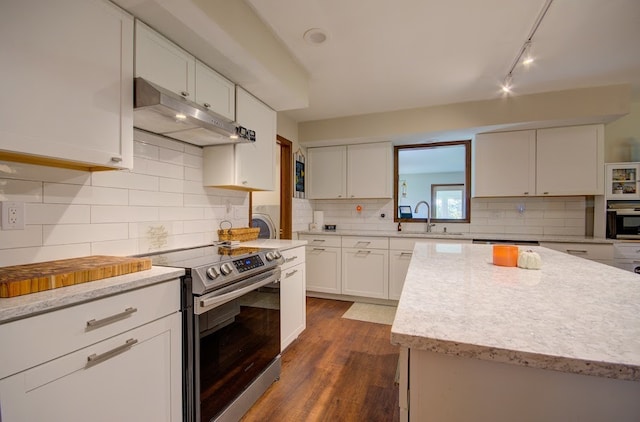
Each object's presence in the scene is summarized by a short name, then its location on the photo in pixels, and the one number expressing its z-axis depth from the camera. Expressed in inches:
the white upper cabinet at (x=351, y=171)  154.4
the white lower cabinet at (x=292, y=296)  89.4
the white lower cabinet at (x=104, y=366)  33.6
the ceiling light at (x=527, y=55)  85.8
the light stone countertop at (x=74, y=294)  32.9
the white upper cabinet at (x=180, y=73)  58.4
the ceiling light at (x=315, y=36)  82.2
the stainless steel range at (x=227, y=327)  54.1
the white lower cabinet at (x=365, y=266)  142.2
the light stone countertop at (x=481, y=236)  119.5
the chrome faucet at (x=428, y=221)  150.1
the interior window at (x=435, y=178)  152.8
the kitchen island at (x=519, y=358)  23.3
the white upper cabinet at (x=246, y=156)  88.2
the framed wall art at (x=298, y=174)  154.2
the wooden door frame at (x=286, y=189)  147.3
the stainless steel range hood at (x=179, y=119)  55.8
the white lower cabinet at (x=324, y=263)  149.9
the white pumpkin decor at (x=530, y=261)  58.0
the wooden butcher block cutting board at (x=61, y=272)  36.9
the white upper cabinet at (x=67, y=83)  40.3
